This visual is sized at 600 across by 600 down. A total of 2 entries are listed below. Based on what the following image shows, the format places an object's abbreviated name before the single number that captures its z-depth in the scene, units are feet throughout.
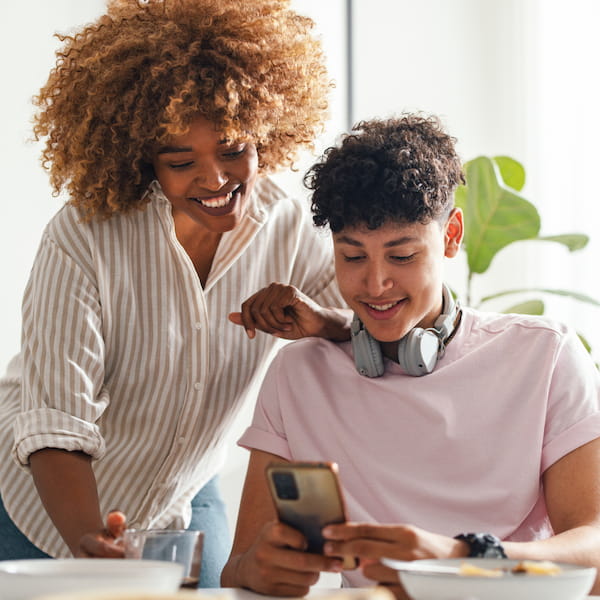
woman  5.33
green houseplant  9.18
